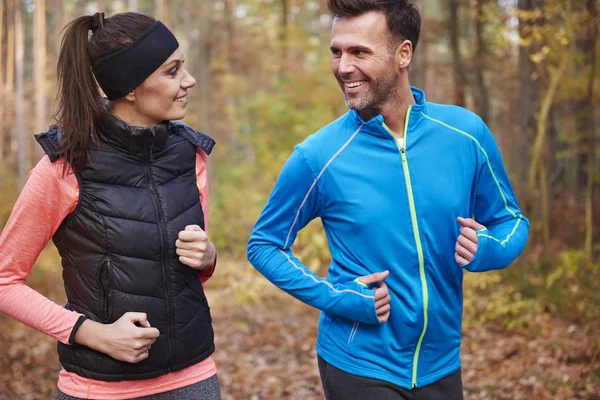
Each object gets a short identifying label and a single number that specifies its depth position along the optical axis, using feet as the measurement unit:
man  10.21
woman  9.27
